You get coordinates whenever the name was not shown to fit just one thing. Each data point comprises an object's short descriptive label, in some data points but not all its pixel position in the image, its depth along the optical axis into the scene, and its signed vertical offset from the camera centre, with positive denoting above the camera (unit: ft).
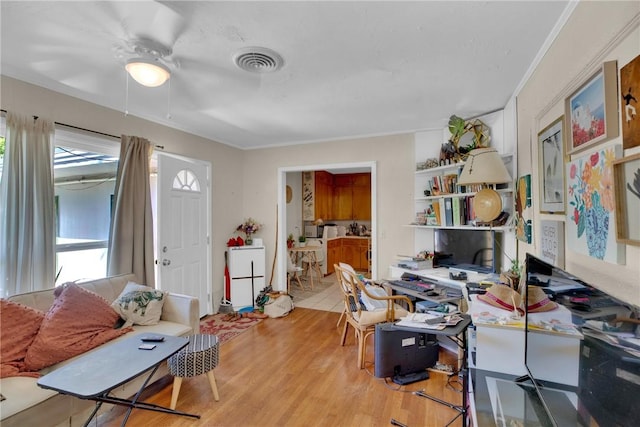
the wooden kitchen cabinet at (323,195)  21.36 +1.87
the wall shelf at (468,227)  8.68 -0.28
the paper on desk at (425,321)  5.52 -2.04
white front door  10.65 -0.33
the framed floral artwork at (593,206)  3.36 +0.16
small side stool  6.66 -3.36
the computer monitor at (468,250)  9.29 -1.05
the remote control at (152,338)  6.08 -2.50
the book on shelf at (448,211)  10.29 +0.26
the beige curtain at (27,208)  6.82 +0.29
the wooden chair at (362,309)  8.50 -2.78
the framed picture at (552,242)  5.03 -0.43
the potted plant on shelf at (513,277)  6.65 -1.39
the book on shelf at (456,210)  10.01 +0.30
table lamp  7.47 +1.10
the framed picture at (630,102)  2.94 +1.23
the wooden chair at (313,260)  19.17 -2.72
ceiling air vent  5.99 +3.47
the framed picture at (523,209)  6.93 +0.25
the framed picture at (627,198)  2.88 +0.21
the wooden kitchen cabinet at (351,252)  22.63 -2.58
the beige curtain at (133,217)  8.93 +0.09
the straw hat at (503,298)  5.43 -1.52
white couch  4.83 -2.99
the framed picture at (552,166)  4.97 +0.98
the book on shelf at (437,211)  10.71 +0.29
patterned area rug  10.99 -4.27
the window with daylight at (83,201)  8.25 +0.59
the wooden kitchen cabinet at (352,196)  22.88 +1.83
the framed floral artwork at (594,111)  3.42 +1.43
